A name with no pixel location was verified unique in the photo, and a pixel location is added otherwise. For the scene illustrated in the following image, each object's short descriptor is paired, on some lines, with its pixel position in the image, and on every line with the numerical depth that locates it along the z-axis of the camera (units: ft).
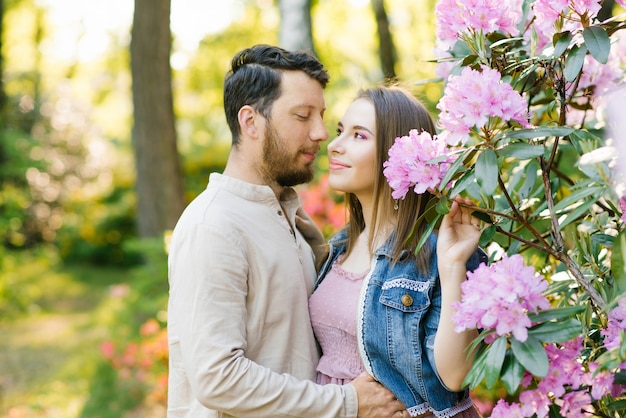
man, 6.89
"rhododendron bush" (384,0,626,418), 5.05
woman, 6.44
